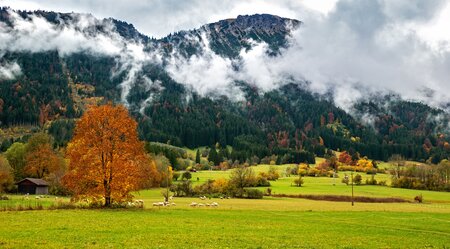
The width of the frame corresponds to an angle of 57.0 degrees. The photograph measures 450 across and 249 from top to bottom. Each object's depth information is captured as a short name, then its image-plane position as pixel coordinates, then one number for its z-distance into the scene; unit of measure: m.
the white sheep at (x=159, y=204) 72.94
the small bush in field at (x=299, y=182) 163.73
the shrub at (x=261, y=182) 154.80
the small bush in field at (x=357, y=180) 174.88
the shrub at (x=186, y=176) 171.12
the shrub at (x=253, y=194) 116.59
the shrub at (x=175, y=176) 169.74
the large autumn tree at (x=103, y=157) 52.62
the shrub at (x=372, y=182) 173.32
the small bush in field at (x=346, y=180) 173.39
